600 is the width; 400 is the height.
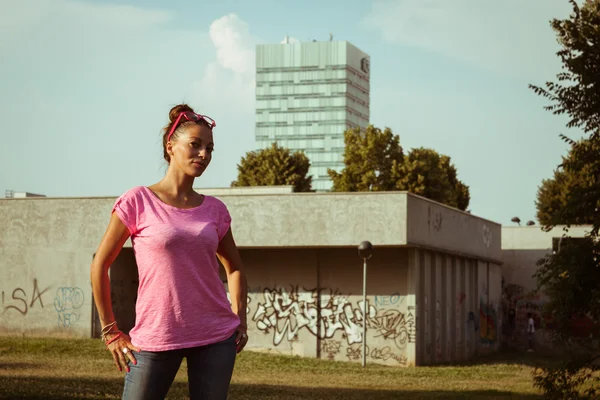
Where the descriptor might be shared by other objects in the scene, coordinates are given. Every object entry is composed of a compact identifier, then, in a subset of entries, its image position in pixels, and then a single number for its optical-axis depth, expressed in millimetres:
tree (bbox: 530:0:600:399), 13594
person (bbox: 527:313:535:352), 44844
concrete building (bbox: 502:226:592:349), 45938
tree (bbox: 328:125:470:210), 63875
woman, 4805
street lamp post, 28344
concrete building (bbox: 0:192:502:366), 30875
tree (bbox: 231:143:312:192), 71312
